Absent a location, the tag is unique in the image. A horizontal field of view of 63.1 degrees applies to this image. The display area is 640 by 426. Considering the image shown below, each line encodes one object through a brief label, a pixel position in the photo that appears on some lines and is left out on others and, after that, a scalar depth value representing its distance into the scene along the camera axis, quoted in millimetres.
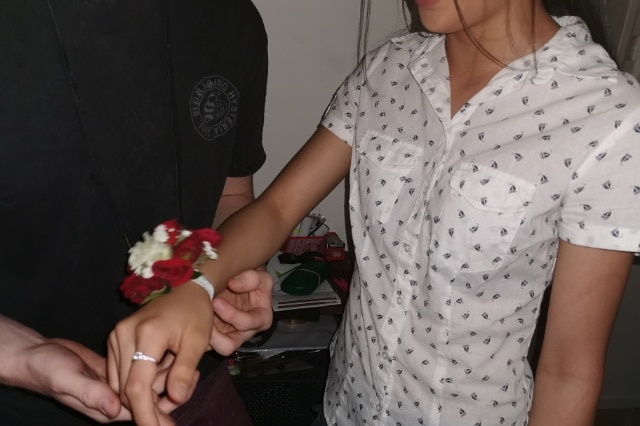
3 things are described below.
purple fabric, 990
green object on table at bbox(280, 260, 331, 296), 1648
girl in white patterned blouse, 817
